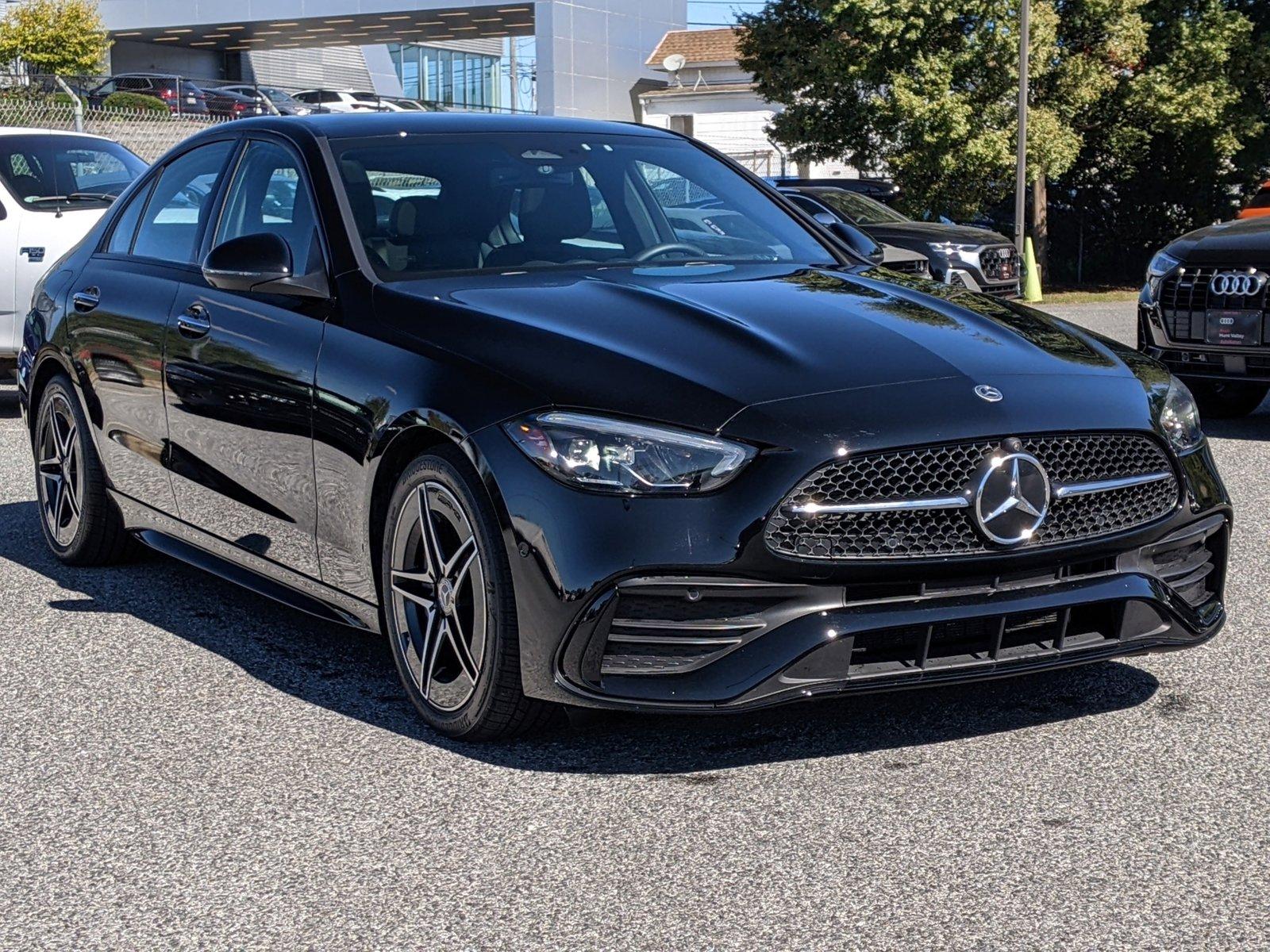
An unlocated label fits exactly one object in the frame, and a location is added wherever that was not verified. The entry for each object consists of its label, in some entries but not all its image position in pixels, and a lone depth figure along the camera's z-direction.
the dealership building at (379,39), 50.69
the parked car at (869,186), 23.49
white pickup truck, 11.25
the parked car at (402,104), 47.79
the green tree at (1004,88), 26.47
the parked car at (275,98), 44.75
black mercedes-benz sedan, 3.85
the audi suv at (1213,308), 9.45
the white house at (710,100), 55.00
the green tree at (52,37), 48.12
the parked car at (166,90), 48.44
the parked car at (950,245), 17.25
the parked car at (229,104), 46.12
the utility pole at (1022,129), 24.92
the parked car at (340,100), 51.50
